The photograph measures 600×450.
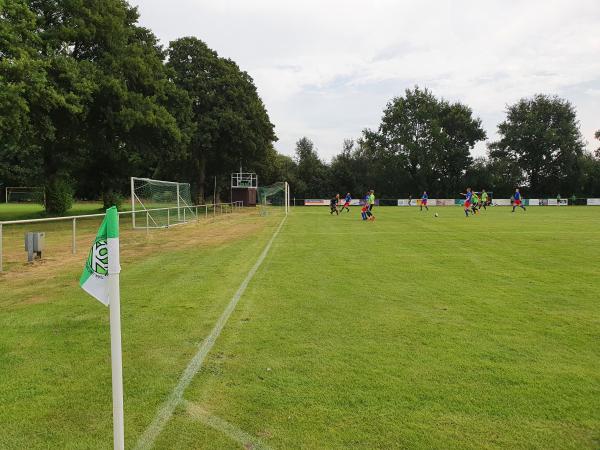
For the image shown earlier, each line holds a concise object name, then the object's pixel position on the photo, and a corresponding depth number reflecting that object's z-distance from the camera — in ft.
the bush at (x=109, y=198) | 121.31
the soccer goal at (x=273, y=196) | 169.21
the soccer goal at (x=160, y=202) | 73.82
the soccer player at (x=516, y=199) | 131.98
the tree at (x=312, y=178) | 262.67
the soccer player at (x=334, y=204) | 123.65
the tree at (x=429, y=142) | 245.86
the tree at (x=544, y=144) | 243.81
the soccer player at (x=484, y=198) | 138.86
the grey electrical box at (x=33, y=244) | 40.63
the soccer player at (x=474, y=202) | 114.21
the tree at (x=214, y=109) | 148.77
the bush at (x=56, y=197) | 104.42
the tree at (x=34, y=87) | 67.21
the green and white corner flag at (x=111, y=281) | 9.70
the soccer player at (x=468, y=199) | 107.76
